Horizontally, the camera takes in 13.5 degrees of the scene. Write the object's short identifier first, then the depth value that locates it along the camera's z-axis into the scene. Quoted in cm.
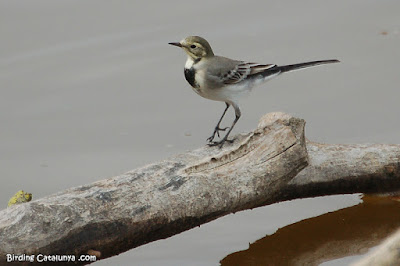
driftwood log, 1076
